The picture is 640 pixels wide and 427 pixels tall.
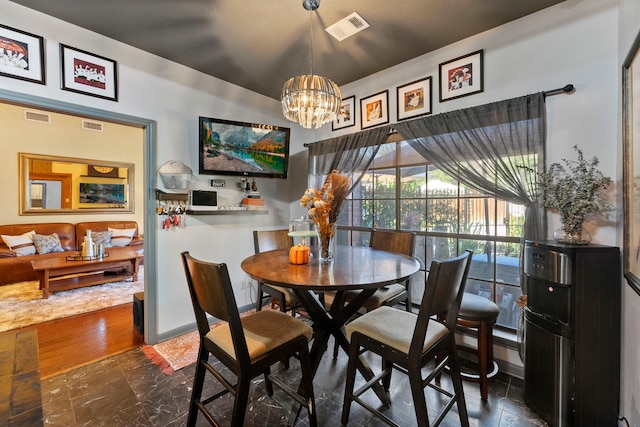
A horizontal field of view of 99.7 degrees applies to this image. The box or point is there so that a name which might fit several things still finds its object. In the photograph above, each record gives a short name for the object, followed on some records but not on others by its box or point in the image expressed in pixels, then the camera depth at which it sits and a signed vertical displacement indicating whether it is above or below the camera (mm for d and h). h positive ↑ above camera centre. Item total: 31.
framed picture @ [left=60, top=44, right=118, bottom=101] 2082 +1110
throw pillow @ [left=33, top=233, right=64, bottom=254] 4383 -547
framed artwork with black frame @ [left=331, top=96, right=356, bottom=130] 3086 +1115
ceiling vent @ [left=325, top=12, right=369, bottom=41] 2016 +1437
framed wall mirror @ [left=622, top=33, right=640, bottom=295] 1273 +232
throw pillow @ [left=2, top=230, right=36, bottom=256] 4207 -527
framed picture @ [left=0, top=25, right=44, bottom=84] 1851 +1099
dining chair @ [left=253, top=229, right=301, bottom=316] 2309 -380
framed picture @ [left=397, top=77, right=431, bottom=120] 2495 +1072
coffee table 3639 -882
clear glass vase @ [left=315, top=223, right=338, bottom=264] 1907 -209
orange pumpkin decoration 1812 -299
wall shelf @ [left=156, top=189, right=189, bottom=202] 2566 +140
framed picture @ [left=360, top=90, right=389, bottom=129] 2801 +1085
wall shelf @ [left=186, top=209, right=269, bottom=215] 2870 -17
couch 4070 -566
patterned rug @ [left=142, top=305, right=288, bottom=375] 2211 -1263
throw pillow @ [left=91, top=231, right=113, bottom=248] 4809 -491
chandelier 1882 +802
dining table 1386 -362
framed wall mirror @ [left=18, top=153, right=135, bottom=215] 4801 +491
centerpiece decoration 1865 +12
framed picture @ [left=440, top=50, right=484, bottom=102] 2203 +1143
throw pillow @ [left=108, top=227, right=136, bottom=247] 5216 -510
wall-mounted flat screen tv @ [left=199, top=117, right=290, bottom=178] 2859 +709
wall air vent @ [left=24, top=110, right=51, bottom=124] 4645 +1638
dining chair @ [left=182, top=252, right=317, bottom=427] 1215 -674
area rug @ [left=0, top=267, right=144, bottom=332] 3047 -1202
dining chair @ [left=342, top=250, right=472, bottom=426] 1223 -657
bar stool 1799 -777
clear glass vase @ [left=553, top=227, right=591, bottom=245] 1639 -156
